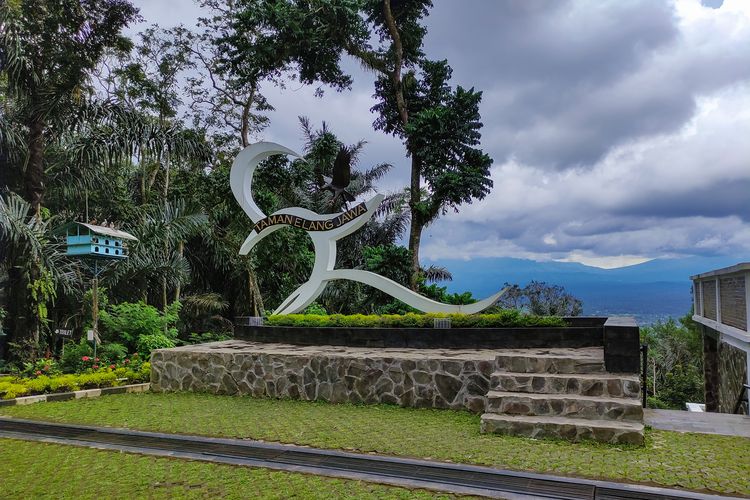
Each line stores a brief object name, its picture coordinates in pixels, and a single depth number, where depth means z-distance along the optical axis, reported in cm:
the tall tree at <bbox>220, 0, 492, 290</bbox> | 1495
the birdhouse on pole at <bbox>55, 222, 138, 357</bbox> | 1028
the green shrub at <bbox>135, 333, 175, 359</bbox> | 1149
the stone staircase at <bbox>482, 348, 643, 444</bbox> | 571
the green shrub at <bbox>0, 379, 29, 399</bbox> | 831
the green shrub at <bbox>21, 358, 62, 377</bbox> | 1010
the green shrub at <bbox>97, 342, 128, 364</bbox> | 1078
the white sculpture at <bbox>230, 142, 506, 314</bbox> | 997
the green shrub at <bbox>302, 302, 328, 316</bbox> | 1275
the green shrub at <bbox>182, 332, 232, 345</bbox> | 1570
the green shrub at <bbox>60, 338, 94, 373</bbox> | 1042
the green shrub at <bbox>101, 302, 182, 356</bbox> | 1162
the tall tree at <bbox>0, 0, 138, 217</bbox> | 1230
